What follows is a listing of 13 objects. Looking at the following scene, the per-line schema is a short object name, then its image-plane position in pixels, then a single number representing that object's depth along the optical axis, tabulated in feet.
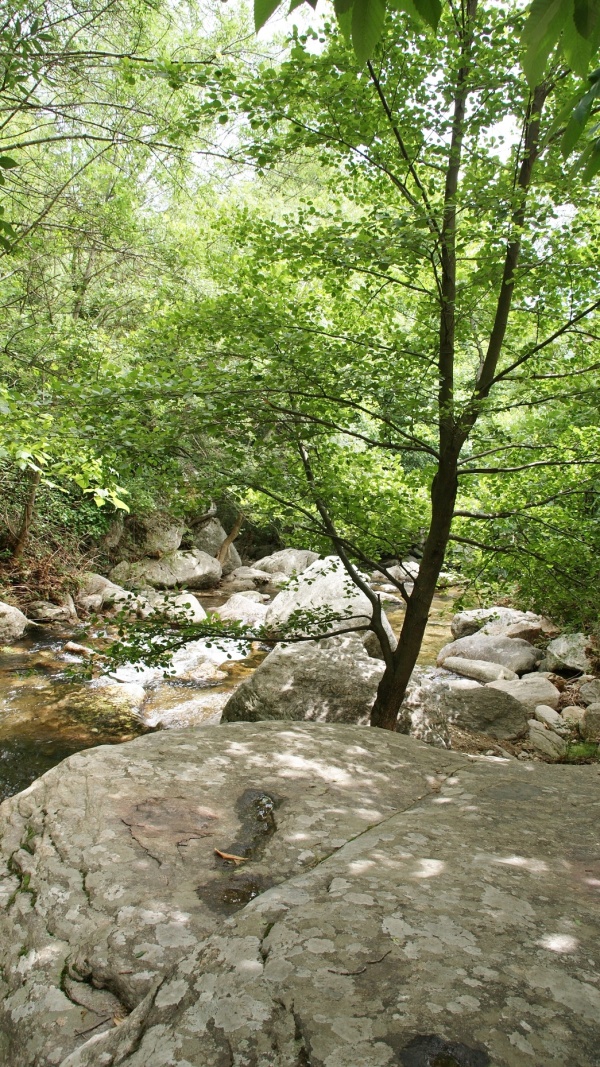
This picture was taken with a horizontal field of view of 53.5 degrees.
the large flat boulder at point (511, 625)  38.14
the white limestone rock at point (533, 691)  27.96
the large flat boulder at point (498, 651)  34.63
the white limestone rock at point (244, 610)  41.92
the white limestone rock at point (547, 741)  22.53
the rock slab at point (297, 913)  4.30
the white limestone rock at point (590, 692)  27.45
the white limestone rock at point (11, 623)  32.50
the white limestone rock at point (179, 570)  47.57
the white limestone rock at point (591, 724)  23.36
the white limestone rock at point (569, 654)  31.81
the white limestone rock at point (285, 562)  62.95
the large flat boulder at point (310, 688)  20.79
